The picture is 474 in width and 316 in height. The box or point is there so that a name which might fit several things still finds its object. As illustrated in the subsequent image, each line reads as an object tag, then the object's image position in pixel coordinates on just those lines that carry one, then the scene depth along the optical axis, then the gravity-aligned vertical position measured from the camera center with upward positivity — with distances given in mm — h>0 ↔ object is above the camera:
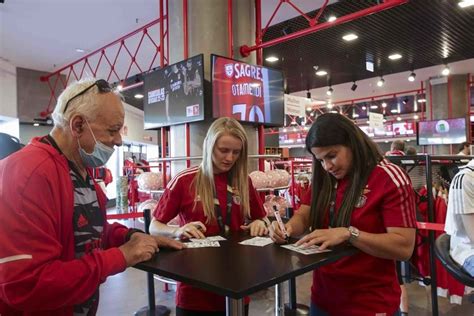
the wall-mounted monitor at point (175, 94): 3785 +774
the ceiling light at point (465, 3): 6400 +2729
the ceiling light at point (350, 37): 7934 +2708
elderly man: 954 -146
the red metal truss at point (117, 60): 7684 +2709
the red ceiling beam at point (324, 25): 3619 +1501
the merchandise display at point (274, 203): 3705 -439
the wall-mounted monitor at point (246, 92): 3754 +763
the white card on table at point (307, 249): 1430 -358
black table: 1075 -360
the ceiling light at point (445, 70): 10461 +2536
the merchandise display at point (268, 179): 3664 -179
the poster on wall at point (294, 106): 5770 +892
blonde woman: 1951 -161
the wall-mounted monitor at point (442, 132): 10828 +799
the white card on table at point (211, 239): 1734 -367
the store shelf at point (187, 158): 3356 +53
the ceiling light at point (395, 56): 9336 +2648
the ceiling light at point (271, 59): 9454 +2705
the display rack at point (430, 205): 3211 -435
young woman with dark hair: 1437 -263
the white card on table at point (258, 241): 1637 -369
